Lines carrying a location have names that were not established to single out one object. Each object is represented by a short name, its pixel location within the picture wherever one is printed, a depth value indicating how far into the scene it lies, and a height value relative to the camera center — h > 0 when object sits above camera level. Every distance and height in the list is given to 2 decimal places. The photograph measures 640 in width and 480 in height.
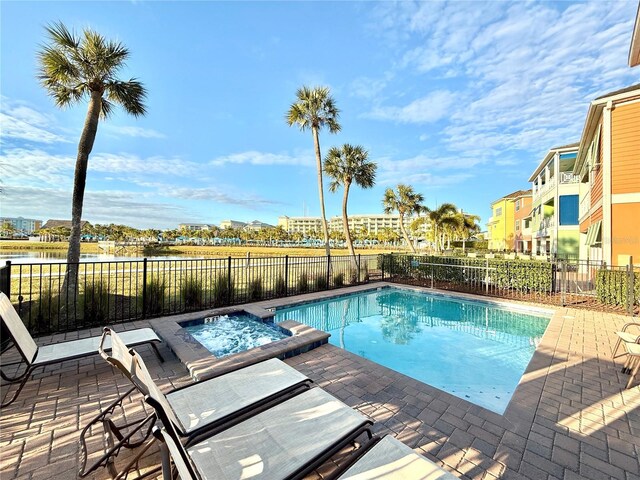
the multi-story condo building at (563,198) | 17.00 +3.05
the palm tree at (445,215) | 26.77 +2.80
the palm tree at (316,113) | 14.43 +7.04
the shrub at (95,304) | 5.59 -1.39
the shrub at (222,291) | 7.42 -1.43
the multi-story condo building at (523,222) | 27.59 +2.34
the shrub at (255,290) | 8.23 -1.53
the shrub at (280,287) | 8.92 -1.56
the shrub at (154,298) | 6.36 -1.40
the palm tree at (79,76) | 6.24 +4.00
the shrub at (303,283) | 9.75 -1.55
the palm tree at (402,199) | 29.05 +4.73
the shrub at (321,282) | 10.32 -1.61
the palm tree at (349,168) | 16.02 +4.50
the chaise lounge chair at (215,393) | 1.70 -1.40
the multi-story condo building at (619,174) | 8.97 +2.48
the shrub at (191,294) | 6.93 -1.43
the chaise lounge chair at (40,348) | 2.86 -1.42
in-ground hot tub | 5.12 -2.00
